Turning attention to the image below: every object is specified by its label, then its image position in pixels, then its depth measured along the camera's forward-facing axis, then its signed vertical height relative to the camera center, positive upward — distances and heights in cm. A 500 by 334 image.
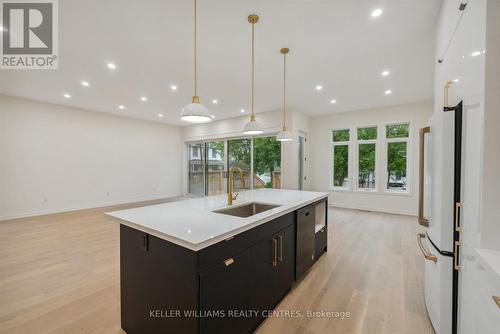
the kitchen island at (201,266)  121 -70
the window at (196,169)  850 -15
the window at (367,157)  601 +27
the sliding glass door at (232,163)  660 +10
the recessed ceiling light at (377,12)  223 +169
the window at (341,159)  644 +23
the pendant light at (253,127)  267 +51
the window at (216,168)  789 -9
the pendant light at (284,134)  305 +51
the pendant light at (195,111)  184 +49
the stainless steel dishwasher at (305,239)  227 -85
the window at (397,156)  560 +29
